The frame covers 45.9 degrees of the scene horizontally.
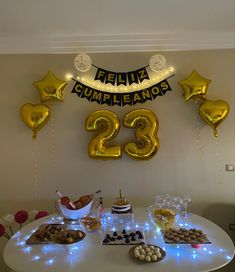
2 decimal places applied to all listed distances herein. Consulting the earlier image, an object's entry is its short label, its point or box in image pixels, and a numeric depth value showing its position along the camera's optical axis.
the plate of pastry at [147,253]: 1.46
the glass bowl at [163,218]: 1.88
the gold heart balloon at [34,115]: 2.76
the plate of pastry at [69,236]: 1.64
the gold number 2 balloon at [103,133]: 2.78
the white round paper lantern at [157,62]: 2.69
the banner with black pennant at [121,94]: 2.89
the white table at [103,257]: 1.43
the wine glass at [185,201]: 2.18
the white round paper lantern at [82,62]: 2.72
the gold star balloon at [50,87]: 2.76
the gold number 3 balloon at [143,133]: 2.75
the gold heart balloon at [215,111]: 2.68
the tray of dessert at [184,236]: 1.67
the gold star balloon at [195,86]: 2.70
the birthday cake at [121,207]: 2.19
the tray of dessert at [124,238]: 1.72
